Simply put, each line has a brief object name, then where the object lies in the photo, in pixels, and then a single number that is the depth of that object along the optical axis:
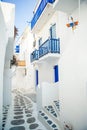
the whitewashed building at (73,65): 2.64
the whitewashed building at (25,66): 11.78
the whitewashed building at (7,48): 3.46
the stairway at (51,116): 3.70
